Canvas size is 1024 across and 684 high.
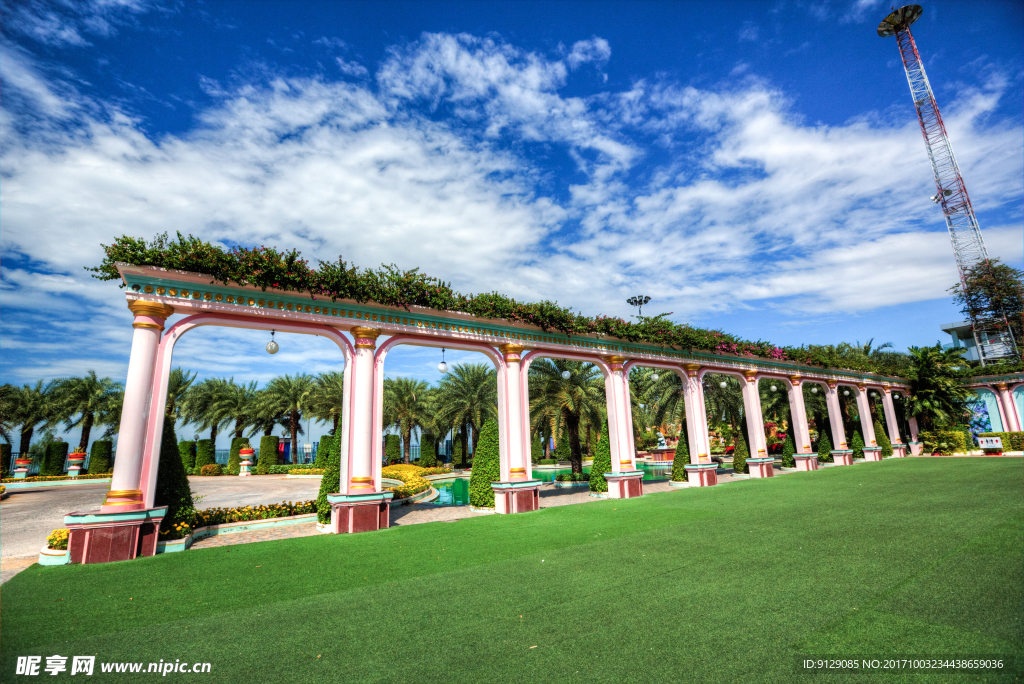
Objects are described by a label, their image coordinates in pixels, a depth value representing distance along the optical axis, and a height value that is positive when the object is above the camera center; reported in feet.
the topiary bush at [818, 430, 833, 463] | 85.76 -3.29
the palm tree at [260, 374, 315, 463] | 116.78 +15.04
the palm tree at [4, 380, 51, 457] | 101.19 +12.79
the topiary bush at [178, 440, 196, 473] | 112.90 +1.40
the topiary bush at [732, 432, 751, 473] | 78.59 -3.76
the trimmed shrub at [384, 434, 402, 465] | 120.67 +0.48
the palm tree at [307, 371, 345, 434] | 106.42 +12.42
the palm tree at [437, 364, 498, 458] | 104.78 +11.87
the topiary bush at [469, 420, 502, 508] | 43.98 -2.35
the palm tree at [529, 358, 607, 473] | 73.36 +7.82
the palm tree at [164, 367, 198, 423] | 105.23 +17.23
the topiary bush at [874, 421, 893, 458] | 88.86 -2.37
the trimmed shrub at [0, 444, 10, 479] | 94.99 +1.29
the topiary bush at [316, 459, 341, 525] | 36.09 -2.66
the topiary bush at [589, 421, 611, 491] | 52.19 -2.81
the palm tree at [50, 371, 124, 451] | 103.86 +14.12
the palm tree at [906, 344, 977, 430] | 88.94 +7.81
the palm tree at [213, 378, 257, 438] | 118.62 +13.26
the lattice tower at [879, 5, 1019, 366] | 135.54 +65.92
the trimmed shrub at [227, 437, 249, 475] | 115.65 -0.83
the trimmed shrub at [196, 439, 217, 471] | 115.51 +1.46
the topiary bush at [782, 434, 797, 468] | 81.72 -3.91
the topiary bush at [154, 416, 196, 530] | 30.19 -1.76
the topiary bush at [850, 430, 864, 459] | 89.86 -3.36
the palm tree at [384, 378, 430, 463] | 112.20 +11.10
